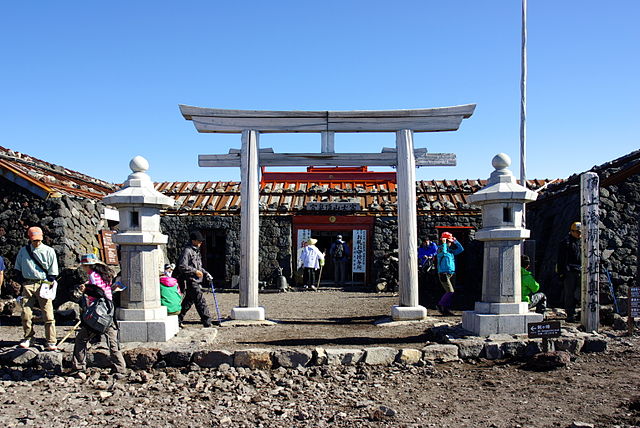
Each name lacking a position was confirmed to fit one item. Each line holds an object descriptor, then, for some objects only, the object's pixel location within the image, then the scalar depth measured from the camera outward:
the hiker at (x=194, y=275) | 8.34
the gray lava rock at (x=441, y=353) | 6.48
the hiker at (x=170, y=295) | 7.92
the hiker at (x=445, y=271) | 9.95
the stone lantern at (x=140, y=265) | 7.17
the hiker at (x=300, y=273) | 16.75
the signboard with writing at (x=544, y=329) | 6.44
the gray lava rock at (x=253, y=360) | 6.29
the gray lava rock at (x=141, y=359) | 6.39
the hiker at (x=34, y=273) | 7.01
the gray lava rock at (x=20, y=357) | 6.39
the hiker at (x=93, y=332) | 6.21
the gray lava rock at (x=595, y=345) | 6.81
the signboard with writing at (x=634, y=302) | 7.64
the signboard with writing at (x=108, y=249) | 13.62
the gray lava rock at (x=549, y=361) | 6.15
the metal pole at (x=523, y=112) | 13.92
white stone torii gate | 9.26
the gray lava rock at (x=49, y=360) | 6.31
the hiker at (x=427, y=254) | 14.56
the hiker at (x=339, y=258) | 17.34
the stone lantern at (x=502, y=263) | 7.27
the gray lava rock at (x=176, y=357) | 6.43
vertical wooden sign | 7.55
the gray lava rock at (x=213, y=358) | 6.32
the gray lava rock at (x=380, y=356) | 6.38
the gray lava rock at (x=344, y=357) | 6.36
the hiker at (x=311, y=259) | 16.05
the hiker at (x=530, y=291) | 7.94
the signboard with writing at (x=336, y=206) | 16.88
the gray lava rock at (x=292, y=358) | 6.30
